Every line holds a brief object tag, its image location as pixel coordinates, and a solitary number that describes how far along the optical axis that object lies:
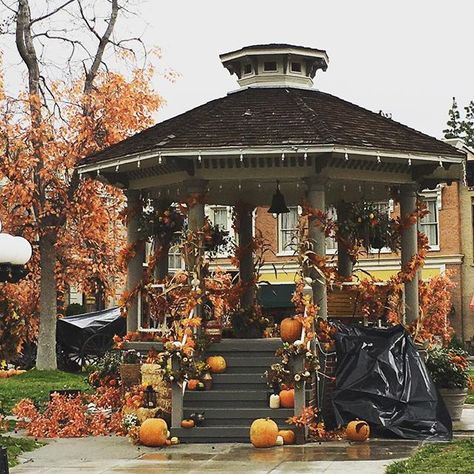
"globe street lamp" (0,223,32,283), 9.08
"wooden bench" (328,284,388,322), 15.34
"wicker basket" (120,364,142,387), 14.43
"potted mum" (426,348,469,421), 14.53
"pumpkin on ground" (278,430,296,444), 12.35
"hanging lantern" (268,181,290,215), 15.65
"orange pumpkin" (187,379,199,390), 13.30
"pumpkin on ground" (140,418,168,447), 12.33
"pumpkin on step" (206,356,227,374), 13.59
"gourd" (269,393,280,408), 12.89
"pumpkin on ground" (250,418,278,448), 12.05
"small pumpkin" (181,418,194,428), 12.72
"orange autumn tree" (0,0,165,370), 24.75
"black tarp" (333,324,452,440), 13.12
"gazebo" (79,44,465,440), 13.69
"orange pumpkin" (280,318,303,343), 13.45
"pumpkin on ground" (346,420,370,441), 12.53
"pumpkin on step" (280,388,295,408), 12.80
